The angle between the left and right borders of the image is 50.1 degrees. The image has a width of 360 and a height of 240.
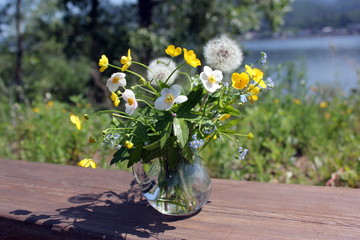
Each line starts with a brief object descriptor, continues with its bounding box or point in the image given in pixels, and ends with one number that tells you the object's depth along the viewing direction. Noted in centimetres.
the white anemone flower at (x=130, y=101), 92
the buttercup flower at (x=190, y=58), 93
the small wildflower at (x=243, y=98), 95
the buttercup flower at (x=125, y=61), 94
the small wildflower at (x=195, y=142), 97
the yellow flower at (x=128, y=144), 88
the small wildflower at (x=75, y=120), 98
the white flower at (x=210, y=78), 92
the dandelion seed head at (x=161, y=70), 104
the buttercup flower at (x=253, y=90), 98
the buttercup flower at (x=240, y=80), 93
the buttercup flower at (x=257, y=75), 96
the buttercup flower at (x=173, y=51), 95
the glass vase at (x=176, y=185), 104
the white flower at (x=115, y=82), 95
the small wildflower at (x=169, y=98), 91
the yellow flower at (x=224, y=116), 105
